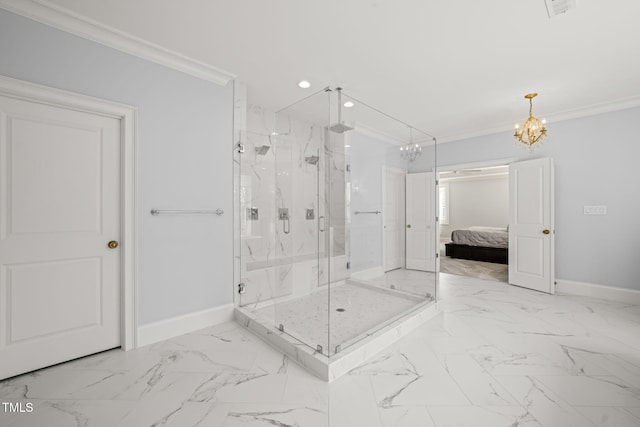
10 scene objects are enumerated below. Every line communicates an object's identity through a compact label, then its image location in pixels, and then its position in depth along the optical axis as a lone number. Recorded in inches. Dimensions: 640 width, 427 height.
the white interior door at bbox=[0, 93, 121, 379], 71.1
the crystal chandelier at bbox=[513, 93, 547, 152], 128.4
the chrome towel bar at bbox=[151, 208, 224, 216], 92.3
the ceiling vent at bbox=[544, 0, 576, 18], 71.2
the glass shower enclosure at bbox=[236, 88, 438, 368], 102.3
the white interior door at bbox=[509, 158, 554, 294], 151.3
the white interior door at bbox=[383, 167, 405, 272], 129.9
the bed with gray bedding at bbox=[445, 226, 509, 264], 238.1
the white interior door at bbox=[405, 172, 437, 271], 137.3
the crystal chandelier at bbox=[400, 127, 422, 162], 146.2
